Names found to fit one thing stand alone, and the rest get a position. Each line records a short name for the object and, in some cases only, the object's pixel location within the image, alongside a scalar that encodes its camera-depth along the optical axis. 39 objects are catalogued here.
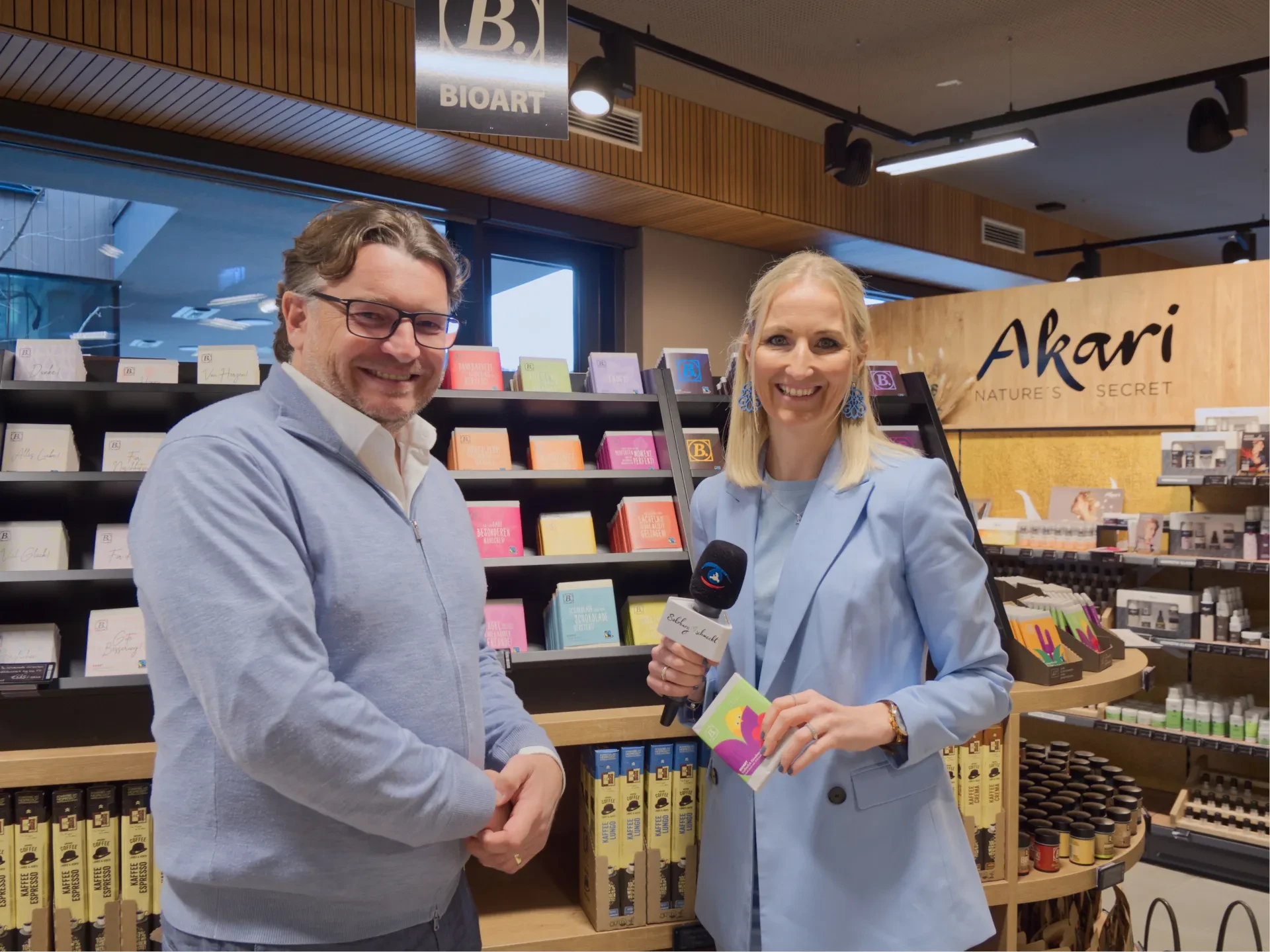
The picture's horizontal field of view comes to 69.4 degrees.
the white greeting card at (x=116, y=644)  2.26
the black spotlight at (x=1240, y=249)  9.14
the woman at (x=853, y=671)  1.60
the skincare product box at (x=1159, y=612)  5.30
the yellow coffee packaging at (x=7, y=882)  2.00
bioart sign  2.44
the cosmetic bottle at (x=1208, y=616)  5.23
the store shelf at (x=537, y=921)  2.24
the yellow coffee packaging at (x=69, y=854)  2.03
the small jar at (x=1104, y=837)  2.79
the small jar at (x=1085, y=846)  2.74
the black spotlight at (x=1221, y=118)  5.61
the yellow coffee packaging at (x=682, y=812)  2.35
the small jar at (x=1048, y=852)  2.69
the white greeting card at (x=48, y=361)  2.40
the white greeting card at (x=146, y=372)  2.45
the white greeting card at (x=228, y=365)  2.49
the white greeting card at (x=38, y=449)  2.32
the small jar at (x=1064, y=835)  2.74
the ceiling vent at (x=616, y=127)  5.56
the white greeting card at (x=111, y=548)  2.35
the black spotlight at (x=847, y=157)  6.33
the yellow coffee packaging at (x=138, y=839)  2.07
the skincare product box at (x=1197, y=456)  4.98
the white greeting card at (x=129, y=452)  2.40
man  1.13
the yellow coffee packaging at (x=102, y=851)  2.05
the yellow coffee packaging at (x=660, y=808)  2.33
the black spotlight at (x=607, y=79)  4.77
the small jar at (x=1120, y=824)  2.88
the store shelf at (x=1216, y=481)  4.84
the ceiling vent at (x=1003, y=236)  8.77
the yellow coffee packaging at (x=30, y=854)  2.00
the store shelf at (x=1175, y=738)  5.03
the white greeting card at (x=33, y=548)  2.25
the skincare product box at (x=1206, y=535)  5.19
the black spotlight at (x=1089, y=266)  9.69
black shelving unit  2.35
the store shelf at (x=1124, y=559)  5.00
